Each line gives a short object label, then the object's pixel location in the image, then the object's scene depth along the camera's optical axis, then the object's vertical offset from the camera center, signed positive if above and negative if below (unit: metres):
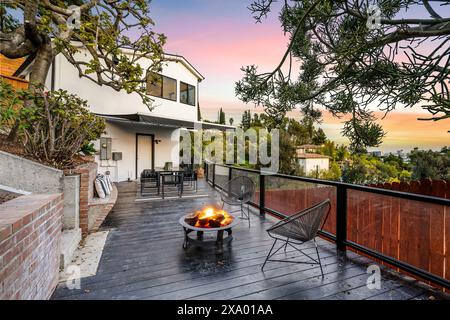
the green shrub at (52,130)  4.13 +0.51
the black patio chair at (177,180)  7.60 -0.81
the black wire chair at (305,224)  2.84 -0.83
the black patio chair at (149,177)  7.95 -0.73
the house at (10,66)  11.55 +4.62
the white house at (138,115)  9.83 +2.04
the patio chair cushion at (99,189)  5.37 -0.76
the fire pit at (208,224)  3.45 -1.02
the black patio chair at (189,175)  8.71 -0.73
